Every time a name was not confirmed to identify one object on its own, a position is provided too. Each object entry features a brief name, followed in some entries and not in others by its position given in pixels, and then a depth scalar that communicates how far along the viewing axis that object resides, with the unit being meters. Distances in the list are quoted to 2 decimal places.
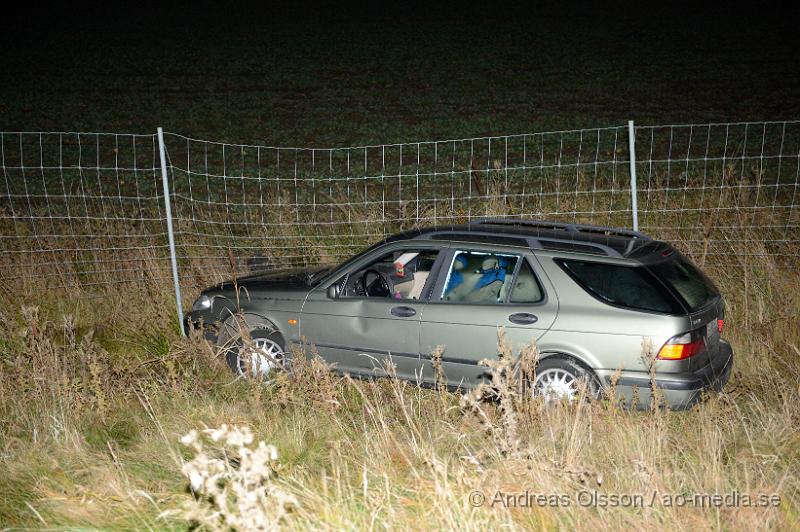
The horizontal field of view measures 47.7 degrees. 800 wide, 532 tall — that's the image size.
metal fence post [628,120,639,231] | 9.02
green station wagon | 6.11
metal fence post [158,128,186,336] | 9.00
